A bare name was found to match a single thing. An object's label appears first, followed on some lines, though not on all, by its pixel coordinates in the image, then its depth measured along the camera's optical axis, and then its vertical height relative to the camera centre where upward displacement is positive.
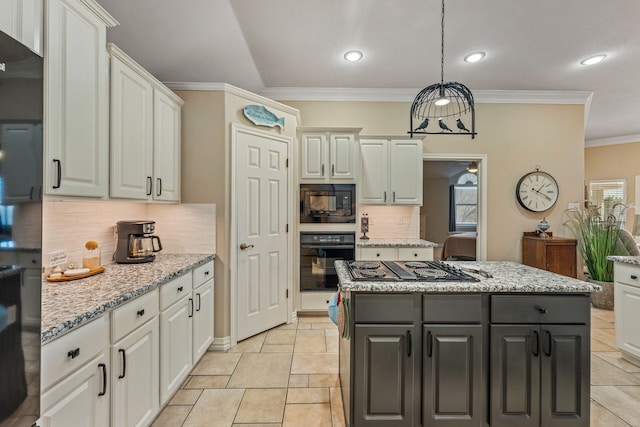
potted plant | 3.86 -0.45
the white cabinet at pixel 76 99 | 1.40 +0.59
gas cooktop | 1.76 -0.38
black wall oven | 3.58 -0.52
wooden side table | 3.80 -0.53
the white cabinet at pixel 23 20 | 0.95 +0.66
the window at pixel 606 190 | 6.30 +0.55
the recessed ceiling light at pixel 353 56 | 3.04 +1.67
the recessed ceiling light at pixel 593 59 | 3.16 +1.70
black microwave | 3.60 +0.11
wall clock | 4.16 +0.30
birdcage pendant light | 4.10 +1.38
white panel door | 2.94 -0.19
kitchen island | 1.65 -0.79
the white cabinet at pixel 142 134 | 1.93 +0.59
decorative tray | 1.71 -0.39
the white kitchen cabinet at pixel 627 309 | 2.45 -0.81
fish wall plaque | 2.96 +1.01
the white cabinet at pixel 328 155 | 3.60 +0.71
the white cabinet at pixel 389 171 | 3.82 +0.55
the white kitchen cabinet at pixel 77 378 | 1.06 -0.67
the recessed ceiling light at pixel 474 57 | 3.09 +1.68
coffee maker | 2.28 -0.23
